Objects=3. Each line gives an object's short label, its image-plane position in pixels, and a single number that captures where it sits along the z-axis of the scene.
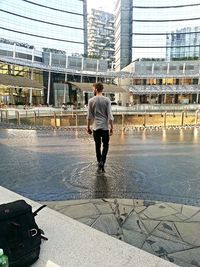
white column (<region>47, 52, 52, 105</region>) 56.81
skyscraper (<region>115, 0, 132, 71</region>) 88.06
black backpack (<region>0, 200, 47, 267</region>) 2.16
